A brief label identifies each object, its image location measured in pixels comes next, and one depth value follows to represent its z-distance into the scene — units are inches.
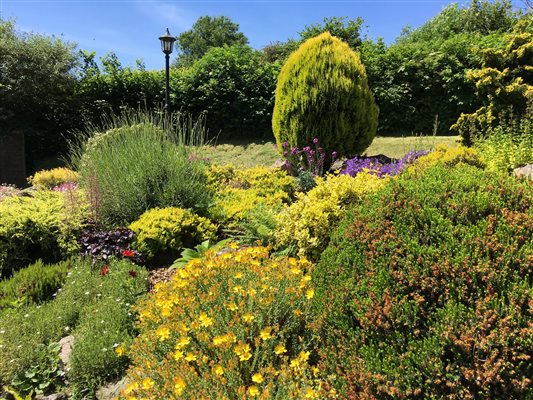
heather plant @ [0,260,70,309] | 158.1
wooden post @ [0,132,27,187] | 558.9
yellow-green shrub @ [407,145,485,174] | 197.3
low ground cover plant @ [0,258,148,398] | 114.7
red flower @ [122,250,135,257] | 175.8
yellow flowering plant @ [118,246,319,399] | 83.0
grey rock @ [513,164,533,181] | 191.9
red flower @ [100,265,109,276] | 167.9
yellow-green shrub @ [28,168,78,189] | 386.6
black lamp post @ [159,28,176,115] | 407.0
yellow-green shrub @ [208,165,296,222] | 219.1
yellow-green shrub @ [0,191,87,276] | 193.3
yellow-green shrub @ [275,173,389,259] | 147.6
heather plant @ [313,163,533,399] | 67.3
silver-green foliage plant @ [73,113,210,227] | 219.6
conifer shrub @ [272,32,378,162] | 297.4
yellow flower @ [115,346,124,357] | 103.7
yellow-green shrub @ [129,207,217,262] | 188.1
